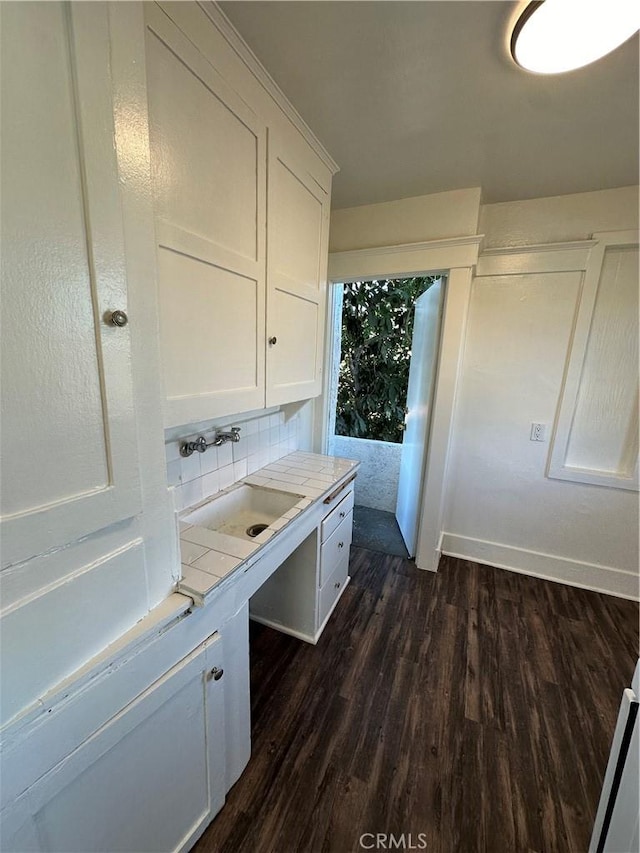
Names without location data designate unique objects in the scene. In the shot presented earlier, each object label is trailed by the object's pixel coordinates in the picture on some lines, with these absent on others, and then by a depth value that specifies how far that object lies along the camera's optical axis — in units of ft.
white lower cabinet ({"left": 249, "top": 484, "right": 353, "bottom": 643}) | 5.44
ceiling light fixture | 2.89
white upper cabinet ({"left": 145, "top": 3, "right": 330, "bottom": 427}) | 2.87
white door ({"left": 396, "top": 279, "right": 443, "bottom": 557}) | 7.34
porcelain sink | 4.89
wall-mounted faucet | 4.47
